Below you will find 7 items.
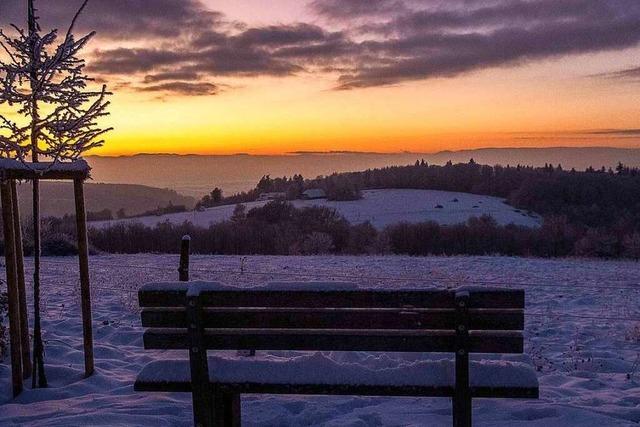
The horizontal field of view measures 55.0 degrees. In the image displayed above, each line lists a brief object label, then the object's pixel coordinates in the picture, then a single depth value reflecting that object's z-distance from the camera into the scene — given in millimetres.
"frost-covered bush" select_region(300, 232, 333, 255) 39906
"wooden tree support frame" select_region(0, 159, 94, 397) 5891
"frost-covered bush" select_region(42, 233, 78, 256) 24844
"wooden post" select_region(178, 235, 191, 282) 8336
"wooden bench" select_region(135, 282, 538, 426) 4152
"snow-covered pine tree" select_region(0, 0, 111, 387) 6020
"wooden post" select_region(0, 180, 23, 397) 5871
